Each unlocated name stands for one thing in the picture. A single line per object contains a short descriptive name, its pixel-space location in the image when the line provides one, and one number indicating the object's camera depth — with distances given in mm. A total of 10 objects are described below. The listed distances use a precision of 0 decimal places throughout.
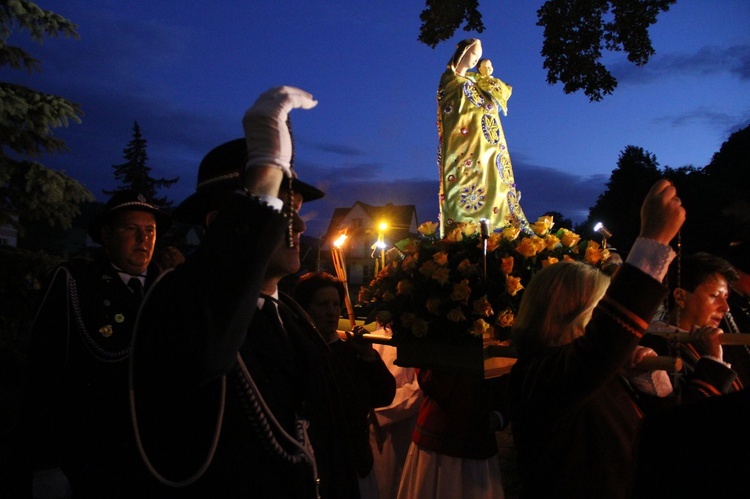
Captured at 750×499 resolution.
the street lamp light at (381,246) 4469
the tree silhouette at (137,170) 28047
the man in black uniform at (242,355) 1343
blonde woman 1817
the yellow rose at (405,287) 3814
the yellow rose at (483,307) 3508
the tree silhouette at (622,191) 26109
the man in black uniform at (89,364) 3004
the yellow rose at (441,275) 3646
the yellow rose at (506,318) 3566
